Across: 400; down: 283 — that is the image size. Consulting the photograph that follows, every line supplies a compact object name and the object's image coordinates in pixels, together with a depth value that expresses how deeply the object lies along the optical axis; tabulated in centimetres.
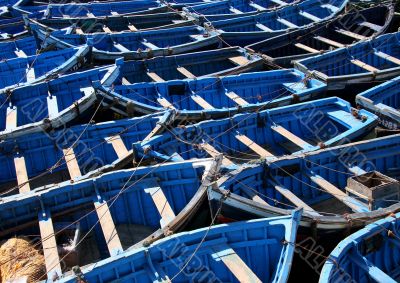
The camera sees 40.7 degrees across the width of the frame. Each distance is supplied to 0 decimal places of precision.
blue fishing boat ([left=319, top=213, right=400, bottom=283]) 901
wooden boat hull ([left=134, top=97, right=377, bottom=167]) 1271
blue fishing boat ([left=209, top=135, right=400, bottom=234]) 997
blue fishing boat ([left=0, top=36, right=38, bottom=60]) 2014
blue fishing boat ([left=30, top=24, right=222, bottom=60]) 1838
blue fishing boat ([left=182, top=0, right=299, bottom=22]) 2191
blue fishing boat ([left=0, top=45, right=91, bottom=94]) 1741
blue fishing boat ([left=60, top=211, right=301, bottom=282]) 887
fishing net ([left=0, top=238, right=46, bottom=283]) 958
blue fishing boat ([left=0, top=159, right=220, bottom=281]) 1041
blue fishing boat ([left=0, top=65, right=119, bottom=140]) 1416
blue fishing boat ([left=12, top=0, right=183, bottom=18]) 2383
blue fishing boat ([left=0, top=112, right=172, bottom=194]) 1324
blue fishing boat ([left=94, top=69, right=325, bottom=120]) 1486
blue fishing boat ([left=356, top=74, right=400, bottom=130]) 1350
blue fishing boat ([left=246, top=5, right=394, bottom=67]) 1905
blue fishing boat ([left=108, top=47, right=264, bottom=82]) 1748
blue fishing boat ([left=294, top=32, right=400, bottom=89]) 1599
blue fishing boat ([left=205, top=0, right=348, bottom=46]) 1989
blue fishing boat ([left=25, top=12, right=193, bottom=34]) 2128
